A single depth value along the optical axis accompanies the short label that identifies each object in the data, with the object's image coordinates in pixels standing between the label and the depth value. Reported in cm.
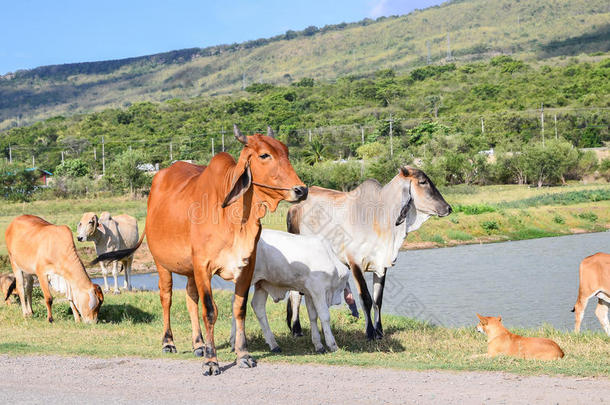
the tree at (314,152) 8944
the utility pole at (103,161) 8991
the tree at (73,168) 8625
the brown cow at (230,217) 825
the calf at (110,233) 2039
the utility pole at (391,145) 7677
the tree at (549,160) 6712
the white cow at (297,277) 982
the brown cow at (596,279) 1348
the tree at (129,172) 6788
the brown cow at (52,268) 1395
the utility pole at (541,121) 8734
